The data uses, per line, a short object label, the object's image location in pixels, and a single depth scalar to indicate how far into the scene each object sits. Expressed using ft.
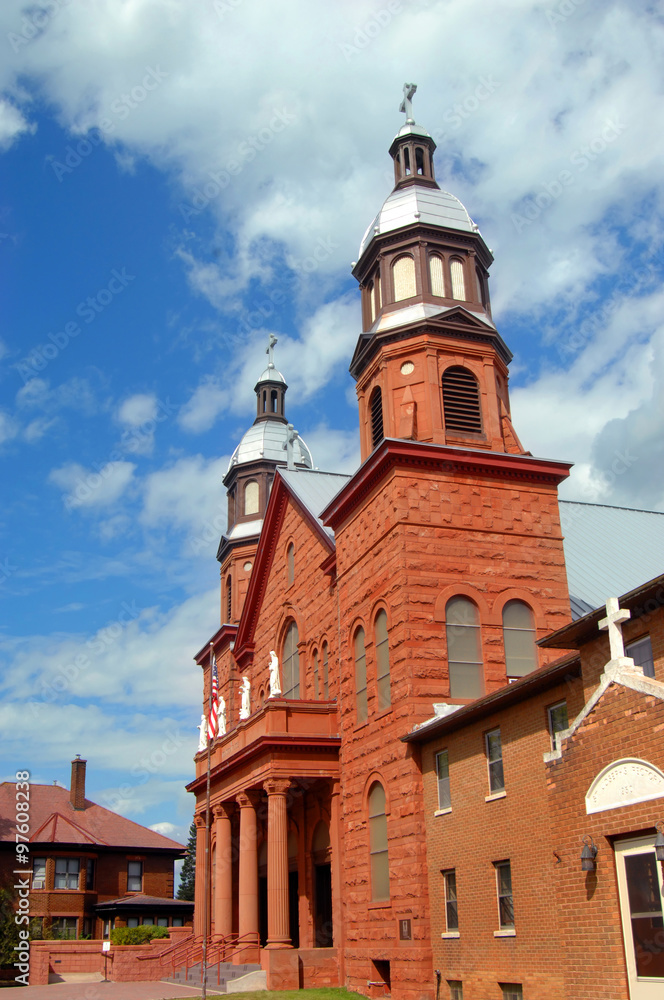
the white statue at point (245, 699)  124.76
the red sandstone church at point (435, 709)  44.96
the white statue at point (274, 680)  104.37
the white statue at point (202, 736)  129.08
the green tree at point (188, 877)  336.70
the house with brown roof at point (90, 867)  165.48
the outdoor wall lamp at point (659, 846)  39.95
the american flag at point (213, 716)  109.29
